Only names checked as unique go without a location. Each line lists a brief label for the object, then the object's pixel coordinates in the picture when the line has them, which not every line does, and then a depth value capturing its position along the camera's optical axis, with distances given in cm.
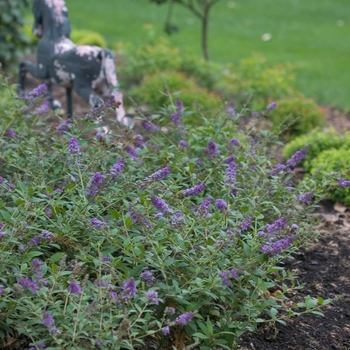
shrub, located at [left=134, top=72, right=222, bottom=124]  731
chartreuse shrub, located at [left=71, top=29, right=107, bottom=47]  985
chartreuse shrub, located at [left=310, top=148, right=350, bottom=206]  547
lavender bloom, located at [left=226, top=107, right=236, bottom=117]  506
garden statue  589
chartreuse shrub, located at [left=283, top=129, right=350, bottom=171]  614
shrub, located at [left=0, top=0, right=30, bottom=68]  863
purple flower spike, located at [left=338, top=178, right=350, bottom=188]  356
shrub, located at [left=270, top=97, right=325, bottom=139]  729
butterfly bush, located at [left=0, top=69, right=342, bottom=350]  284
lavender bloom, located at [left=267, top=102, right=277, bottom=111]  468
